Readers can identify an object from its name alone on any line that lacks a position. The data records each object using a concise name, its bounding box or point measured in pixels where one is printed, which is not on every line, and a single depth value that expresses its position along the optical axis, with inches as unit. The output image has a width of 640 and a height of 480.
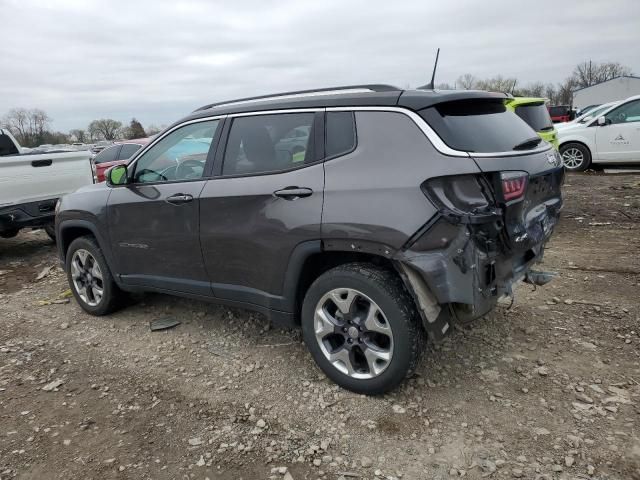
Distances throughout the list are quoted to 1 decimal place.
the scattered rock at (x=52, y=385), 137.7
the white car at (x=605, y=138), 440.5
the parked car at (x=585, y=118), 475.7
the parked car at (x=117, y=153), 573.8
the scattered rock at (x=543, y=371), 128.4
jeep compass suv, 106.1
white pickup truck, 259.3
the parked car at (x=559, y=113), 1194.8
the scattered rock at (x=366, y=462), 101.5
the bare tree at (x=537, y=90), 2907.2
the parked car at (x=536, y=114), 330.3
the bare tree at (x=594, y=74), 3555.6
